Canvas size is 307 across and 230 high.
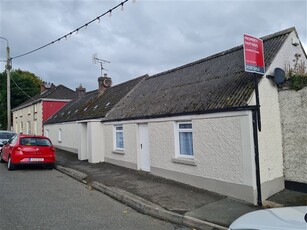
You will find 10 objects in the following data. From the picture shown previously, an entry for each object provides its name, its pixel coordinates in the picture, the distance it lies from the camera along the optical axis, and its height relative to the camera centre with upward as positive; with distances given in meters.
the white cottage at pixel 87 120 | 15.63 +0.72
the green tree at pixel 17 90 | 44.25 +6.64
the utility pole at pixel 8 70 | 23.91 +5.13
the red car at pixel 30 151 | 13.15 -0.87
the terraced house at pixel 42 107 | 29.94 +2.67
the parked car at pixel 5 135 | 19.09 -0.14
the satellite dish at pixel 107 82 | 21.57 +3.48
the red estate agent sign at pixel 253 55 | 7.91 +1.90
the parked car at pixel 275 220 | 3.24 -1.17
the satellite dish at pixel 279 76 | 8.70 +1.37
